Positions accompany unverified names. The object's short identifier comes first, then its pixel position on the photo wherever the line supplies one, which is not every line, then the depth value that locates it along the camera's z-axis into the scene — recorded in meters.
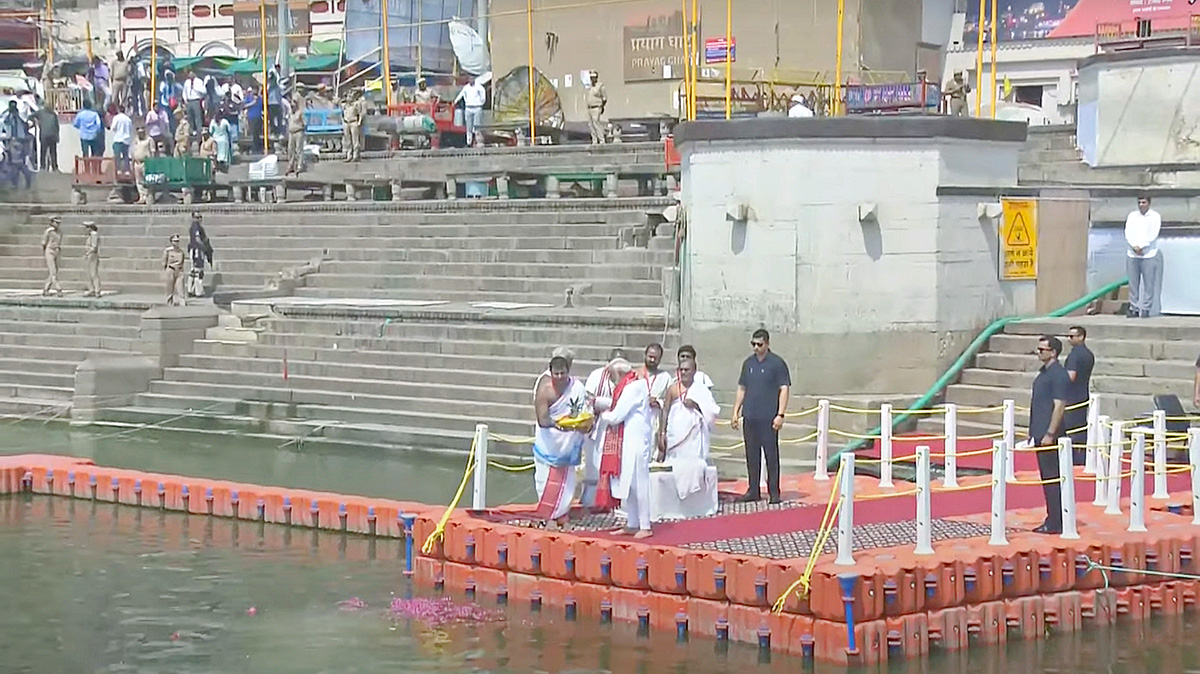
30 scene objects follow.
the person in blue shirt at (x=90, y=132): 38.47
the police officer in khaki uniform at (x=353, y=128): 36.84
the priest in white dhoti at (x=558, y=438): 13.66
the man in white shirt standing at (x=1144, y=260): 20.48
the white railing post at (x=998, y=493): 12.65
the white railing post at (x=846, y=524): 11.87
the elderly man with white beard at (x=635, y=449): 13.30
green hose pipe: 18.52
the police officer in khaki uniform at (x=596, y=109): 34.50
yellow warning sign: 20.23
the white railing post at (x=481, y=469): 14.51
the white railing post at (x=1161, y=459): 14.95
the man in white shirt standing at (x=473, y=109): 37.16
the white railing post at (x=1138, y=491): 13.34
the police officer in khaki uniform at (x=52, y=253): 30.00
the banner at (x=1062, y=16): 34.78
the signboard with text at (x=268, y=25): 49.34
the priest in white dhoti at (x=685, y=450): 14.40
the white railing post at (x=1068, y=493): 13.00
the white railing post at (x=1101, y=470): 14.88
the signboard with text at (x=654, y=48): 38.19
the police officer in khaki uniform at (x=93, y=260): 28.97
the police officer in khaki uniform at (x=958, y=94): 29.50
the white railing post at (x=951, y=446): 15.91
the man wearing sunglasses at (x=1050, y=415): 13.16
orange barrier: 11.45
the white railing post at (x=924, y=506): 12.22
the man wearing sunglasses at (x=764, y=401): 14.84
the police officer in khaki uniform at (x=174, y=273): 27.08
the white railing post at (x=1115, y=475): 14.17
